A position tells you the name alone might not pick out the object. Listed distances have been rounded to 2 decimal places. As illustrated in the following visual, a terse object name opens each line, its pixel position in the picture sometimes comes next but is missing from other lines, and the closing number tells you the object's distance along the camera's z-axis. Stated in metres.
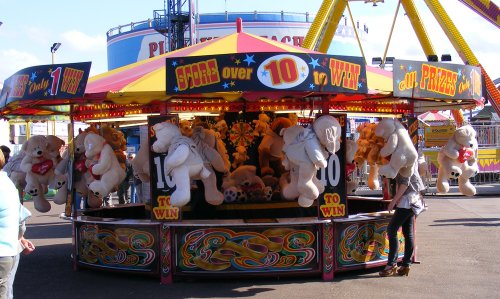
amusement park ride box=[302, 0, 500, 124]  17.11
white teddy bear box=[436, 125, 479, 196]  9.04
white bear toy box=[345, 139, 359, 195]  8.80
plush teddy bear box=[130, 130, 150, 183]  8.93
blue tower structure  24.06
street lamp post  28.95
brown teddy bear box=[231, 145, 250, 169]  9.98
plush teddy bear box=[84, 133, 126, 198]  8.74
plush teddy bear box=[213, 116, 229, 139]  10.12
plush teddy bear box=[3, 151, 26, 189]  9.92
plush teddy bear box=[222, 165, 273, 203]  9.41
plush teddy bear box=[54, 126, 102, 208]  9.41
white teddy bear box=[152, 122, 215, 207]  7.41
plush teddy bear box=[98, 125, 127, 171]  9.70
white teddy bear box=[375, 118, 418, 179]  8.12
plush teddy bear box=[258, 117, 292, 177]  9.90
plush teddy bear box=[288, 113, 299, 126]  10.43
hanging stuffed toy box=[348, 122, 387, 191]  9.36
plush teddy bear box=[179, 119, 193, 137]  8.61
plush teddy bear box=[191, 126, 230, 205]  8.42
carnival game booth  7.22
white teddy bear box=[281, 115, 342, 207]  7.56
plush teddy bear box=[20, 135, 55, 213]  9.68
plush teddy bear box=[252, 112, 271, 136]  10.08
